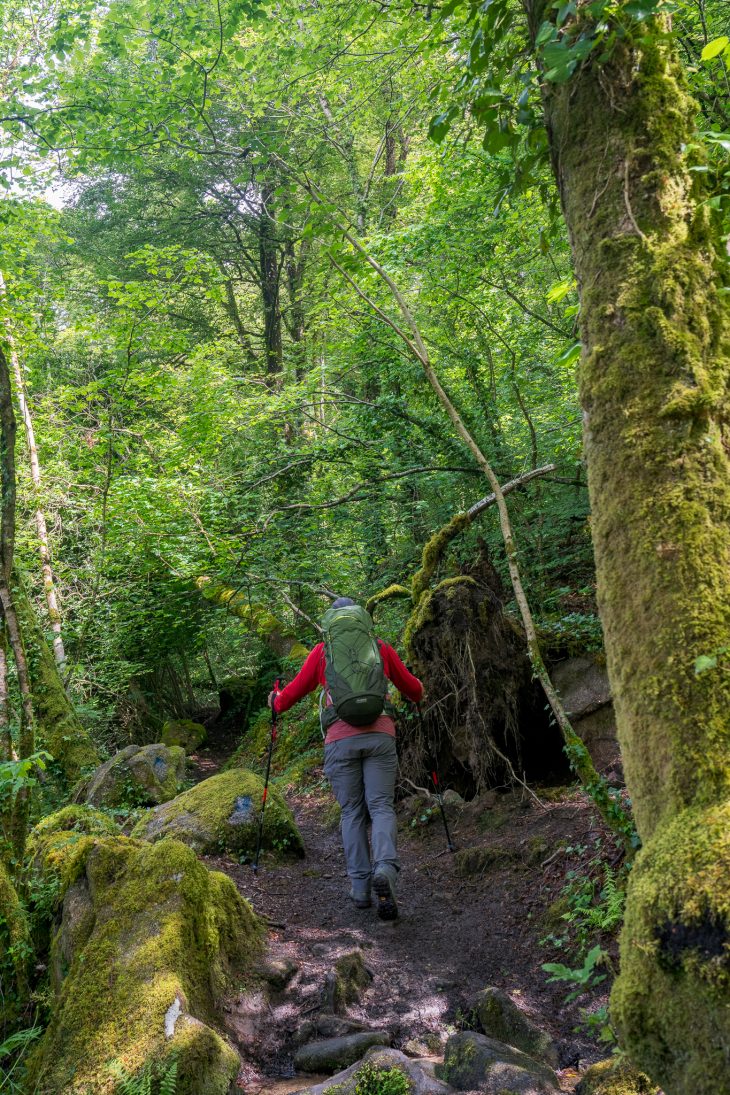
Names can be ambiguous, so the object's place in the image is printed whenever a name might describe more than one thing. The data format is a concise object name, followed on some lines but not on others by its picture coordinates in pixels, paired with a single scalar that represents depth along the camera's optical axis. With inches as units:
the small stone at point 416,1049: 128.6
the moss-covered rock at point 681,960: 59.6
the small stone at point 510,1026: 127.0
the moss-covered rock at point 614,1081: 101.3
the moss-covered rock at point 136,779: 370.6
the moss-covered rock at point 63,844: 161.3
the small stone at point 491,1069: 108.8
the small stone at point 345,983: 147.2
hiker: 209.3
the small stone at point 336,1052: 125.5
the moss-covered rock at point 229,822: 265.9
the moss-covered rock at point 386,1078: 107.3
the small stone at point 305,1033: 136.2
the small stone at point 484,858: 223.3
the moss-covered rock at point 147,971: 116.6
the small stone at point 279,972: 160.1
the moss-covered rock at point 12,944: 150.2
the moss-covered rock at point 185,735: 646.5
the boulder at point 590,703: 265.9
